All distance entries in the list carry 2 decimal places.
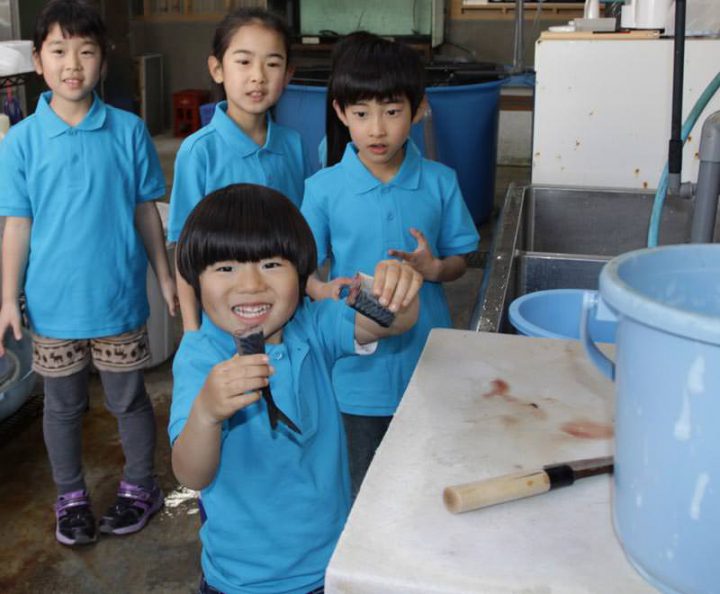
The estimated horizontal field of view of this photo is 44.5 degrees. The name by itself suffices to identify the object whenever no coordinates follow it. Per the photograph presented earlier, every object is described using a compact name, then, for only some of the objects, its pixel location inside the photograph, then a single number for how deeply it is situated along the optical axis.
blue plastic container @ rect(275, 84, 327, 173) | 4.95
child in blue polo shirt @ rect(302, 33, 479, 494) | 1.79
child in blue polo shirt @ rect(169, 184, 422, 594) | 1.16
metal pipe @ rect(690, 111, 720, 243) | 1.36
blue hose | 1.51
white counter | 0.70
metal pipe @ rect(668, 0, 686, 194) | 1.22
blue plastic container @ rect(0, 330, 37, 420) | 2.73
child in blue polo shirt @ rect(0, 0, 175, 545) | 2.14
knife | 0.78
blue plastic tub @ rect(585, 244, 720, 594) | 0.60
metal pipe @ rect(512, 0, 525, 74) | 5.77
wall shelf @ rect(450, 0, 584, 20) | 7.85
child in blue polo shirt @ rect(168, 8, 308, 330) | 1.96
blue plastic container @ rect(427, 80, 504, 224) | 5.18
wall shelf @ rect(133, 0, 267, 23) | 8.83
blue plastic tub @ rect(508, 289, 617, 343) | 1.65
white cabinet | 2.26
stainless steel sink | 2.10
